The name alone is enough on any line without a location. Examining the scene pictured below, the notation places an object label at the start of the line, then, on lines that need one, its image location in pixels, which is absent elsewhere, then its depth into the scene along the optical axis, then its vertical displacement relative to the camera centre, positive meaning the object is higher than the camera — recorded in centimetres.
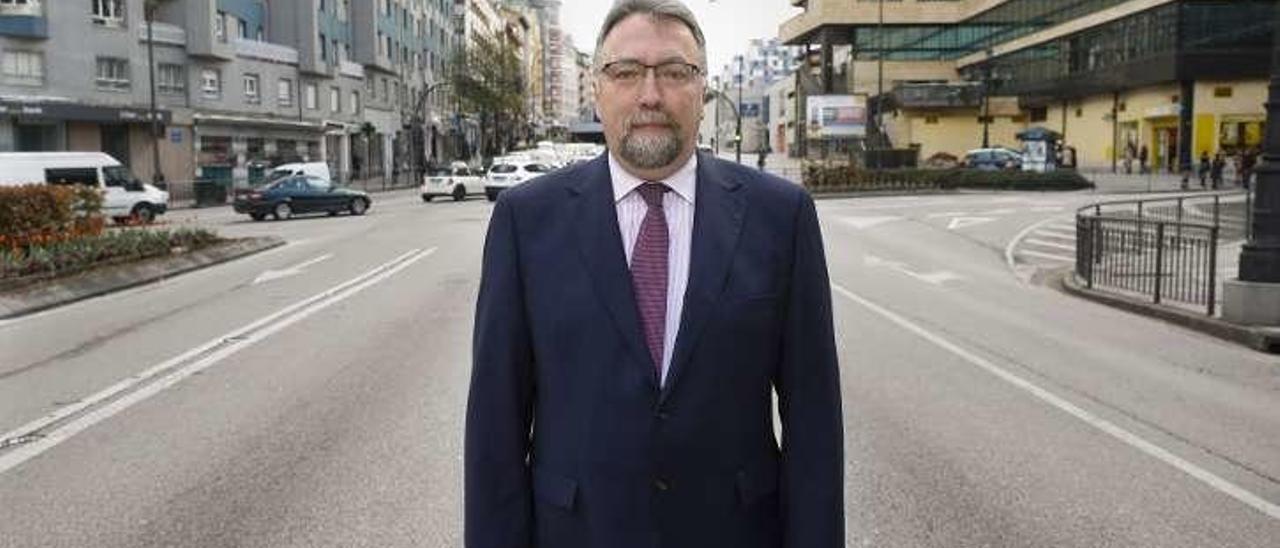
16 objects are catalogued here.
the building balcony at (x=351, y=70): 7056 +614
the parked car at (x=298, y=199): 3738 -95
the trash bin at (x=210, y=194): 4725 -96
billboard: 6912 +311
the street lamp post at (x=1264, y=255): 1212 -91
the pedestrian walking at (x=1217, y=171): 4475 -12
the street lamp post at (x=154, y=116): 4469 +213
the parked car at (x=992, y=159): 6053 +49
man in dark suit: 243 -38
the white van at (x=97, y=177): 3225 -17
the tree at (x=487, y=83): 9175 +705
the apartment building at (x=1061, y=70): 5712 +613
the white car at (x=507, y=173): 4562 -14
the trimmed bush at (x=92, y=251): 1678 -131
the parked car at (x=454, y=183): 4666 -54
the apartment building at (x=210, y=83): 4344 +399
